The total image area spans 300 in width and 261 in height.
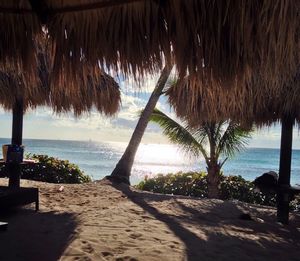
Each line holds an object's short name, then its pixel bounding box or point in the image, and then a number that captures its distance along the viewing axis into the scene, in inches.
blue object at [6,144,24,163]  171.3
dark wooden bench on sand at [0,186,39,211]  136.4
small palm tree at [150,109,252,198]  275.9
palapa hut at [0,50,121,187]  176.5
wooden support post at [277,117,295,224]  168.6
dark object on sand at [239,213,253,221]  164.0
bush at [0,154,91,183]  278.0
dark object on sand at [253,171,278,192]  172.9
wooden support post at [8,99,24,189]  179.0
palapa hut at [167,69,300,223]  153.8
